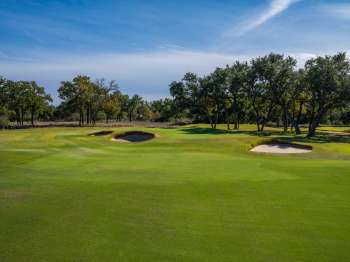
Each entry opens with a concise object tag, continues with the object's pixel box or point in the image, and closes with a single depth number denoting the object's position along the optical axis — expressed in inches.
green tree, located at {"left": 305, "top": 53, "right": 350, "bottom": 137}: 1625.2
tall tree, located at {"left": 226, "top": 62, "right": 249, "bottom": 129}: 2212.4
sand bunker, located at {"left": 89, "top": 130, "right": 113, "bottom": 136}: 1640.0
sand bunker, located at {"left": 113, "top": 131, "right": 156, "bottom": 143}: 1448.7
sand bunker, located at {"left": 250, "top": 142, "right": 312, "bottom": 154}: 1102.4
